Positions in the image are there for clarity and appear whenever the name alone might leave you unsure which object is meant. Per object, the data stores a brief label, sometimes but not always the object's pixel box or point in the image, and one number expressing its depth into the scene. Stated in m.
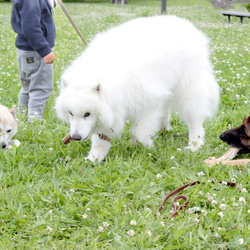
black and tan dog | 3.78
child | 4.36
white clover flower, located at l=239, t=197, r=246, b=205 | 2.88
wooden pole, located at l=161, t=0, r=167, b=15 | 17.77
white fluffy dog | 3.38
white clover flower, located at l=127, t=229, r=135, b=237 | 2.55
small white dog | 4.03
